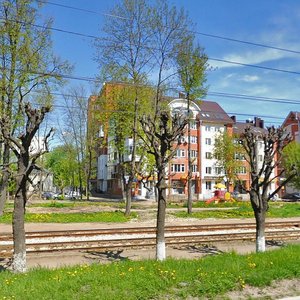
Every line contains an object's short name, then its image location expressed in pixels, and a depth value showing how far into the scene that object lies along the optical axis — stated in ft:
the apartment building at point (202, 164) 206.33
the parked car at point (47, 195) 187.60
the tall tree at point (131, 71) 81.35
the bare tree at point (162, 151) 36.85
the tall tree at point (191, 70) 84.28
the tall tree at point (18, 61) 73.36
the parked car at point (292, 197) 204.33
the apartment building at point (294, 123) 252.67
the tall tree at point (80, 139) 151.43
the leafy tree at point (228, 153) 188.96
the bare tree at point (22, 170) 30.40
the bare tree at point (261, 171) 43.16
